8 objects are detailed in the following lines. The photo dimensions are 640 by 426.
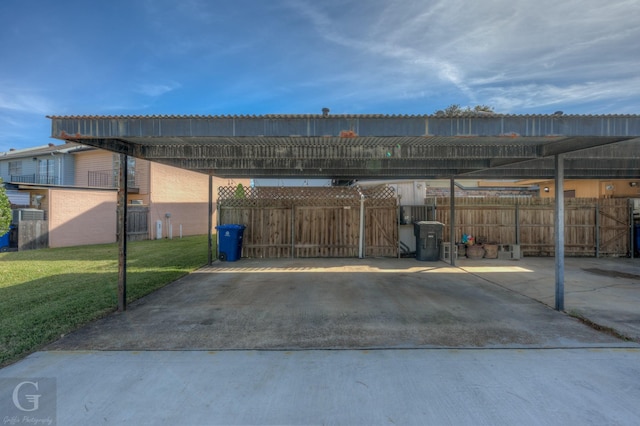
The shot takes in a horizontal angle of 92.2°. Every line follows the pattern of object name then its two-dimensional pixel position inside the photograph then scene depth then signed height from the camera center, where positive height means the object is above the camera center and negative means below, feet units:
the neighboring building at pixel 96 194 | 46.96 +4.00
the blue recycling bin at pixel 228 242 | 32.58 -2.65
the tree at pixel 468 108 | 81.02 +30.77
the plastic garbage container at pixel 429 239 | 32.73 -2.25
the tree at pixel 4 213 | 28.37 +0.27
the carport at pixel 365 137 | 13.87 +4.12
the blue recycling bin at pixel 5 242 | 41.14 -3.50
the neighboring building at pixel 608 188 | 39.68 +4.02
